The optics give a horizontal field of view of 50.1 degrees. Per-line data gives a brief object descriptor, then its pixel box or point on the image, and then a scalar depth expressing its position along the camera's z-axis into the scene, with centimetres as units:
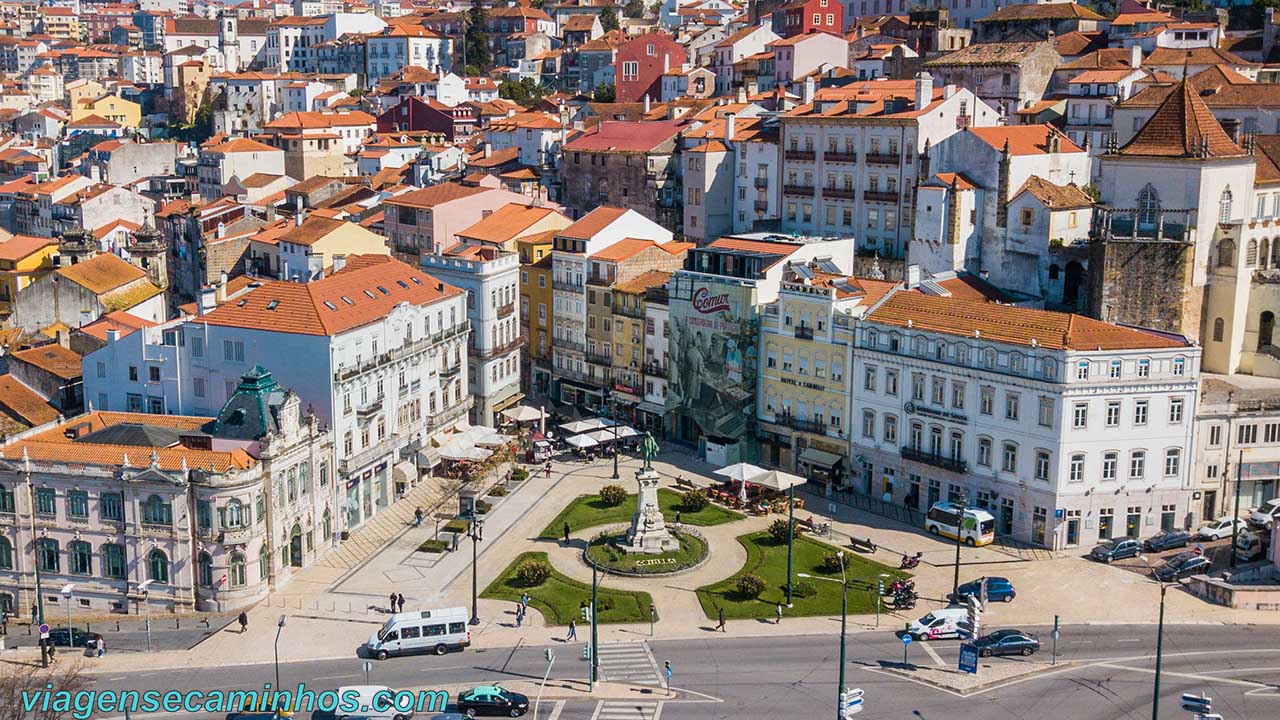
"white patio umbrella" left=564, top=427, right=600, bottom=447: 8650
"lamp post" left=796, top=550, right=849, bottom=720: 5088
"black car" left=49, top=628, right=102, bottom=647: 6038
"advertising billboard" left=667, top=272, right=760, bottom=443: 8475
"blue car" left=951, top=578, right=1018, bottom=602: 6431
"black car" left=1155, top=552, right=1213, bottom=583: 6700
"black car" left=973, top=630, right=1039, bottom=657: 5847
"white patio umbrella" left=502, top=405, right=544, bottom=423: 8956
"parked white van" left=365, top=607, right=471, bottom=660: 5888
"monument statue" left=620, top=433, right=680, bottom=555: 7019
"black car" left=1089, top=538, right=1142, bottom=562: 6912
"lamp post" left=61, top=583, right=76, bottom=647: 6368
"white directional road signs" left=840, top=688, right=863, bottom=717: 5050
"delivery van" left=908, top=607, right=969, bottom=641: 6031
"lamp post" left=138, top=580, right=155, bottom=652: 6353
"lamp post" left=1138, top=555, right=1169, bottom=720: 4819
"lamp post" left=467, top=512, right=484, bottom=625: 6097
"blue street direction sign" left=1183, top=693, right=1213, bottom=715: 4744
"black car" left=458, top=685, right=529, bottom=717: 5278
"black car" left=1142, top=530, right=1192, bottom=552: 7044
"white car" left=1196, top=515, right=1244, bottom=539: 7144
